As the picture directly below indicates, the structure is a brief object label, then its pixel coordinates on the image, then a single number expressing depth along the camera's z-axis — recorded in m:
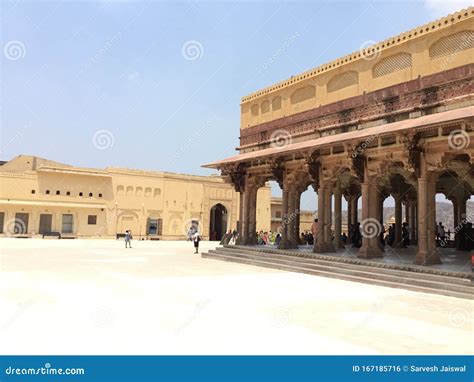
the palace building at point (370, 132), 10.88
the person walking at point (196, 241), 19.86
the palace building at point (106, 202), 33.97
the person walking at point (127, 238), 23.94
